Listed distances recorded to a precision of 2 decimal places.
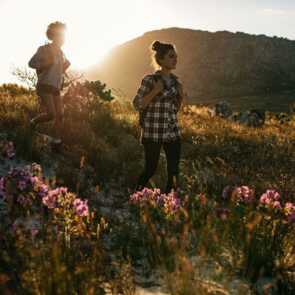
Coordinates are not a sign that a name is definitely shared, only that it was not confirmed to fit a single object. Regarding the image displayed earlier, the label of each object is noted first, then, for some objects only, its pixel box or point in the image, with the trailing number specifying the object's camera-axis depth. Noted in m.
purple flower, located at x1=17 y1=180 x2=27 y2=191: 4.99
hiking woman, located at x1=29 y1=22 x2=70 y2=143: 8.86
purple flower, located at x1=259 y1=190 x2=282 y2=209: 4.75
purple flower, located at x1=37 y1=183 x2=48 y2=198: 4.85
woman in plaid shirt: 6.72
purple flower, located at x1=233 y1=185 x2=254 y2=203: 4.97
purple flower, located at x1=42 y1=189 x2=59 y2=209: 4.47
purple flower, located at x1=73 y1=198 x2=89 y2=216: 4.38
